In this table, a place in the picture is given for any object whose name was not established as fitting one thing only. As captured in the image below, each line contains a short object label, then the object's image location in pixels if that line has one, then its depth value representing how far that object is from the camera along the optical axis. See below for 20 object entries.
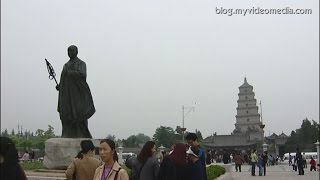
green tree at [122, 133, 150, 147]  96.09
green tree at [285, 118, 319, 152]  62.80
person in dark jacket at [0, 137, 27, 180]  3.69
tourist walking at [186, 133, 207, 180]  6.76
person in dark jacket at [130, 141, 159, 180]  6.09
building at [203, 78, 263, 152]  72.16
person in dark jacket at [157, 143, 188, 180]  5.86
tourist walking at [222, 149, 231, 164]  29.34
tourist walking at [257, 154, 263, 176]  22.03
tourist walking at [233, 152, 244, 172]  27.14
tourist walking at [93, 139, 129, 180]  4.51
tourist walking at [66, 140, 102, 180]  5.86
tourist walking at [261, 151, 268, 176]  22.22
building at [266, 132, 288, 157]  65.07
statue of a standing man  10.73
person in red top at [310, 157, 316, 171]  25.70
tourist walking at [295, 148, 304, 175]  21.36
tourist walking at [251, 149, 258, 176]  22.11
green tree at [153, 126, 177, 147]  76.11
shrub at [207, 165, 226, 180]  14.33
